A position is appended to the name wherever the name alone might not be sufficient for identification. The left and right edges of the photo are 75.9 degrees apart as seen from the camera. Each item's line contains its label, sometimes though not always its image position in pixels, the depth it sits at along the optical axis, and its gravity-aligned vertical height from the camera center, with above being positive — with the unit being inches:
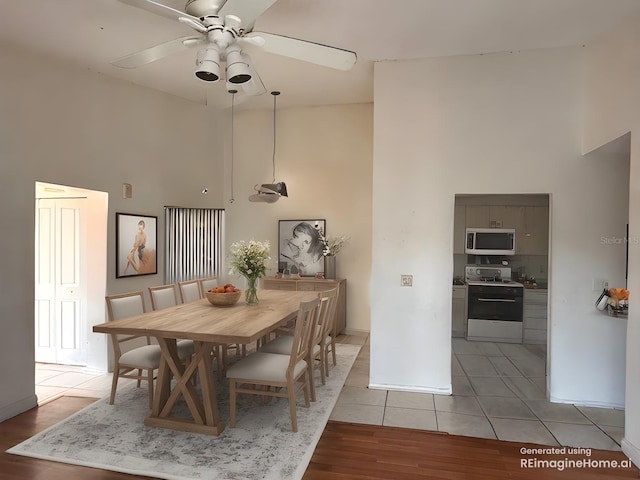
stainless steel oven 221.0 -40.3
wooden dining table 107.4 -27.7
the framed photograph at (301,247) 236.5 -6.9
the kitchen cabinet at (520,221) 231.3 +9.2
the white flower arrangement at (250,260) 147.8 -9.2
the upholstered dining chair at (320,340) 138.9 -39.0
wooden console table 220.7 -27.5
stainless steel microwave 227.8 -2.3
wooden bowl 147.4 -23.1
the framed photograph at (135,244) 175.6 -5.0
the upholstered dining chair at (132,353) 131.6 -40.0
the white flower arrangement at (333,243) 231.1 -4.4
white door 175.9 -21.2
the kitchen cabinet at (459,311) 232.8 -42.7
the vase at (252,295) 154.1 -22.8
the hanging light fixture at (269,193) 176.7 +18.5
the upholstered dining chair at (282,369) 116.3 -39.2
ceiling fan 82.7 +43.8
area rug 98.4 -56.3
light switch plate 151.4 -16.3
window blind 204.8 -4.6
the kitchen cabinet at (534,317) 219.3 -42.7
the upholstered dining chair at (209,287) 183.8 -24.5
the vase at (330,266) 232.4 -17.5
